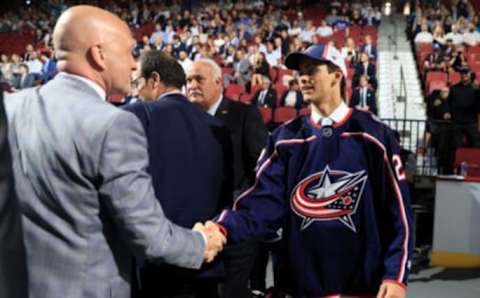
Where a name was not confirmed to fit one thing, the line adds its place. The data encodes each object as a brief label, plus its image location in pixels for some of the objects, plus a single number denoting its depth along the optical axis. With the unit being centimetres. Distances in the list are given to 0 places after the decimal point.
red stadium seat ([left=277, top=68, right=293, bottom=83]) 1383
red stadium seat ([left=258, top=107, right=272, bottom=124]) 1112
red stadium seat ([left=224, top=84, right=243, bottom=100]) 1256
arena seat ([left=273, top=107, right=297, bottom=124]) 1104
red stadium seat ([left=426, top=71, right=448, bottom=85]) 1202
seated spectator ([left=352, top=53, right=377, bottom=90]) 1233
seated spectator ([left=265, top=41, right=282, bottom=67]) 1488
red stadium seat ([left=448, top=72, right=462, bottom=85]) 1170
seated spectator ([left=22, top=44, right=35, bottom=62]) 1733
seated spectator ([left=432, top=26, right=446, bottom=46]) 1426
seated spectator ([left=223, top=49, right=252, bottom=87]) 1356
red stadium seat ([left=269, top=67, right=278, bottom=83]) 1398
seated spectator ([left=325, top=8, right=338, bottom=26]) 1880
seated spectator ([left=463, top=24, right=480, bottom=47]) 1450
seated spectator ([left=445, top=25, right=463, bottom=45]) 1443
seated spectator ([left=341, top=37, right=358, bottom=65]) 1346
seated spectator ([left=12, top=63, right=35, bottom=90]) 1510
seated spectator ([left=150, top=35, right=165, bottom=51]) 1695
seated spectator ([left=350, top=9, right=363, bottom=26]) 1880
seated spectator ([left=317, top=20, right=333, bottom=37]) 1711
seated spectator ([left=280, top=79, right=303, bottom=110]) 1144
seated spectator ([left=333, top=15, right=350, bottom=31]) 1789
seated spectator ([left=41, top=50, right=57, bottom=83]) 1531
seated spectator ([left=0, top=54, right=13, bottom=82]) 1559
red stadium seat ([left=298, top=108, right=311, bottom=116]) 1089
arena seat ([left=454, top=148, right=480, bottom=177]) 873
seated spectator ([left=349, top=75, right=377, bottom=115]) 1080
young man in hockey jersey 234
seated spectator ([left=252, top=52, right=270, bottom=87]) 1326
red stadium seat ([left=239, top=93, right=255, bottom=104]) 1212
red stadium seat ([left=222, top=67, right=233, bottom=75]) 1424
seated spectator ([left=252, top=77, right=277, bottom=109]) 1152
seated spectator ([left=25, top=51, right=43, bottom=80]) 1613
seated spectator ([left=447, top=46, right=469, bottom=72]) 1223
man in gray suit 176
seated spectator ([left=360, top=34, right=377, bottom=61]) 1416
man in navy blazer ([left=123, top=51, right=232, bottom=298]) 255
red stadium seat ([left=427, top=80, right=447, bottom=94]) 1155
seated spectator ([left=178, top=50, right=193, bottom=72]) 1417
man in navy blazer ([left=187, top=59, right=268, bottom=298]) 354
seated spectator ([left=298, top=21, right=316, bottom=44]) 1644
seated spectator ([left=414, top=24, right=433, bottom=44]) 1496
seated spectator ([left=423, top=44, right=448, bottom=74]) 1255
